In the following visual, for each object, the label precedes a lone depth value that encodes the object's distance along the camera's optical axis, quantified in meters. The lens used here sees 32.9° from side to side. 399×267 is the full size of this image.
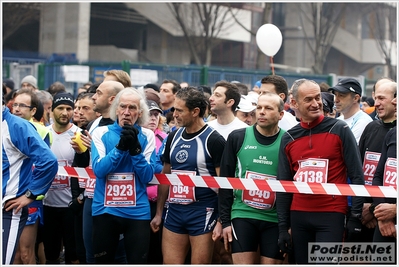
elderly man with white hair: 6.60
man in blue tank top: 6.95
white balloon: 10.48
